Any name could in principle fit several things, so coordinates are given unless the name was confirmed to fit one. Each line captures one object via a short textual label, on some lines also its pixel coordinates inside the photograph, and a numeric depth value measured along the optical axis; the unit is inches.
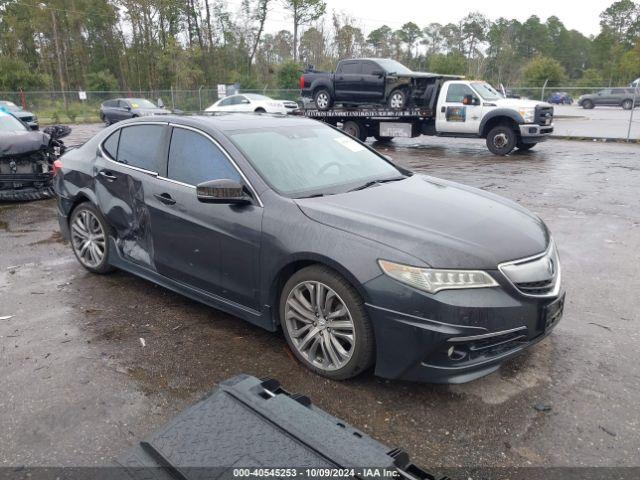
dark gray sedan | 114.9
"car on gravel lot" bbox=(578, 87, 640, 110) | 1520.3
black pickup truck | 640.4
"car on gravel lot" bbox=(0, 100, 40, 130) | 833.5
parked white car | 887.1
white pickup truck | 569.0
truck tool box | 65.0
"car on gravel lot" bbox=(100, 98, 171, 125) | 1018.9
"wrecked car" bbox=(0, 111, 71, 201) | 339.9
